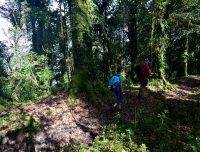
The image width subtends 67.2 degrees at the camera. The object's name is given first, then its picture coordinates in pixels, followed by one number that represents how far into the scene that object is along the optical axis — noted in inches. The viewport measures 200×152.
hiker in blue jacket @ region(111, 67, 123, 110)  257.4
